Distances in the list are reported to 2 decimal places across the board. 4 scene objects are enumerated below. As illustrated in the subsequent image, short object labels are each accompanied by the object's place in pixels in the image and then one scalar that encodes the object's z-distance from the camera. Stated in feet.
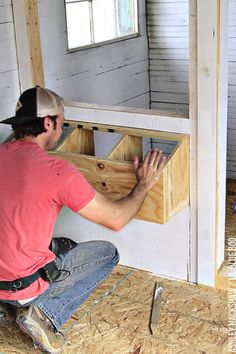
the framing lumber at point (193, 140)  8.67
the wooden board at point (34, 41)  10.45
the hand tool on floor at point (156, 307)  8.92
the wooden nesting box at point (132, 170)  9.04
